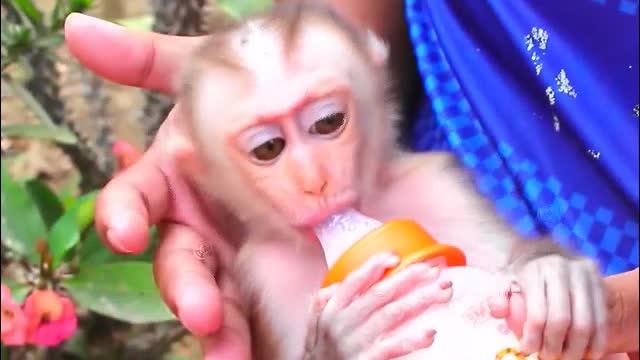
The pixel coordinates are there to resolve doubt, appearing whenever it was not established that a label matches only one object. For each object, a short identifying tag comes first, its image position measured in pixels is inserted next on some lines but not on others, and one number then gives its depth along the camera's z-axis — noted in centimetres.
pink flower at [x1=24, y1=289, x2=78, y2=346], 105
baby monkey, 44
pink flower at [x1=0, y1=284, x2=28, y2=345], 105
